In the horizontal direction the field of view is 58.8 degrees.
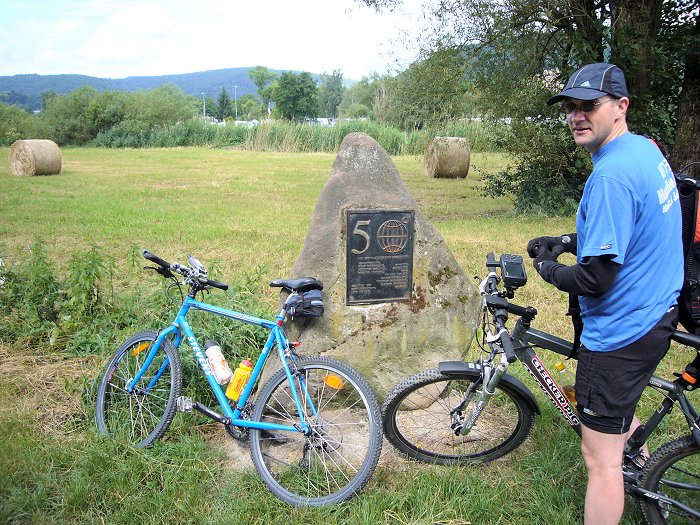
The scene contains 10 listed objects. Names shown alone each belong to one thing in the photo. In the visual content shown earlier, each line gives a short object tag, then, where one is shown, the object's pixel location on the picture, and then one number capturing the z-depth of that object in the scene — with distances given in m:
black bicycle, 3.06
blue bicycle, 3.47
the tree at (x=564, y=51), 9.98
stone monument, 4.12
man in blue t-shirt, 2.44
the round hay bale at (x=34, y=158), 17.64
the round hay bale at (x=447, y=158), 18.28
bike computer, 3.18
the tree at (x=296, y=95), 70.12
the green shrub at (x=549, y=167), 12.10
